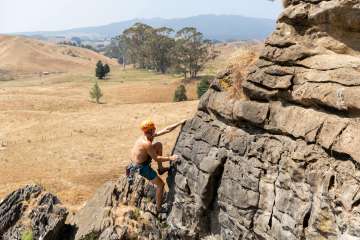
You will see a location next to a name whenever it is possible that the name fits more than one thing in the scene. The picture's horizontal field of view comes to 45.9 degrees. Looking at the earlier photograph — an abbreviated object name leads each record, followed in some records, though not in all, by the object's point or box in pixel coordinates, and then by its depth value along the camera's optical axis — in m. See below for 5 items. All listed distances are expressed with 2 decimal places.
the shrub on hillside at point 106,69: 93.54
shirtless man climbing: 11.73
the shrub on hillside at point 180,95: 59.88
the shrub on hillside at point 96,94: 60.94
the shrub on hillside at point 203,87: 57.66
